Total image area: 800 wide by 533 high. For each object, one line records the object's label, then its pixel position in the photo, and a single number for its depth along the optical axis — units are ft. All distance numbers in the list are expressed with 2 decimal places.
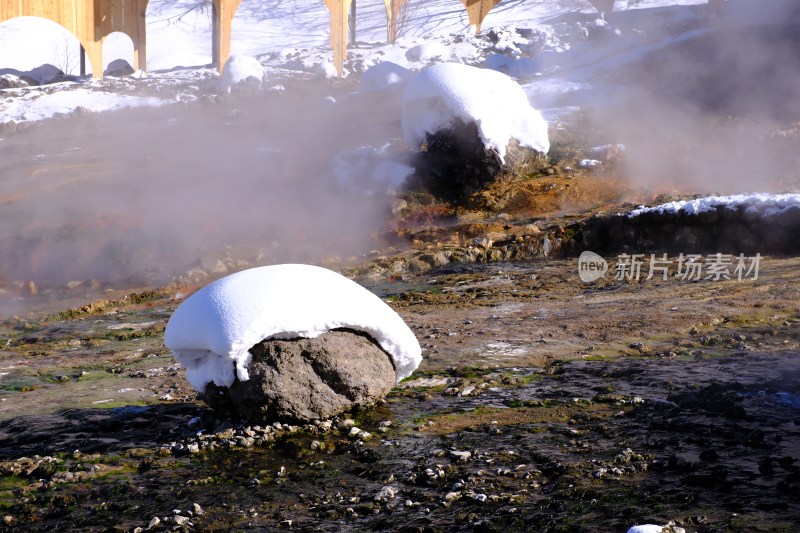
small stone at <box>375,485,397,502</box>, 29.37
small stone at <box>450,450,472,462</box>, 32.35
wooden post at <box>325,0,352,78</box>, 163.02
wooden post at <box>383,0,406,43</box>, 191.31
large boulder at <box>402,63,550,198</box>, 99.04
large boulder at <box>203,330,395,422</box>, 34.40
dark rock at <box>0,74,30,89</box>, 159.94
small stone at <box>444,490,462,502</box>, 28.81
